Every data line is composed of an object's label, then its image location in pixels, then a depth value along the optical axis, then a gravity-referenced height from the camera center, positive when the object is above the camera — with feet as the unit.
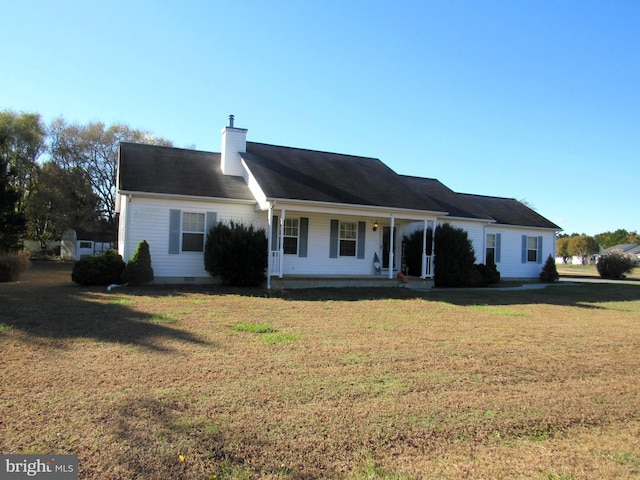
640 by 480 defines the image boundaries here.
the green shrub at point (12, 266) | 48.41 -2.55
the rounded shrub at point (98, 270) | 44.31 -2.45
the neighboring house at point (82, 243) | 115.75 +0.65
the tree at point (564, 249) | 268.15 +6.94
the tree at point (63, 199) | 118.01 +12.07
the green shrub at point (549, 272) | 73.41 -2.00
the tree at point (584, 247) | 257.34 +8.28
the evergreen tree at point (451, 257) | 57.16 -0.05
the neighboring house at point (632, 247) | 254.96 +9.20
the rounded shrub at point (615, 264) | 95.14 -0.38
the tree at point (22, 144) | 117.39 +26.08
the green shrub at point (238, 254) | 46.65 -0.44
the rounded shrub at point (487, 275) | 61.00 -2.29
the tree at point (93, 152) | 122.93 +25.43
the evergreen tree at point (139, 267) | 44.62 -2.01
